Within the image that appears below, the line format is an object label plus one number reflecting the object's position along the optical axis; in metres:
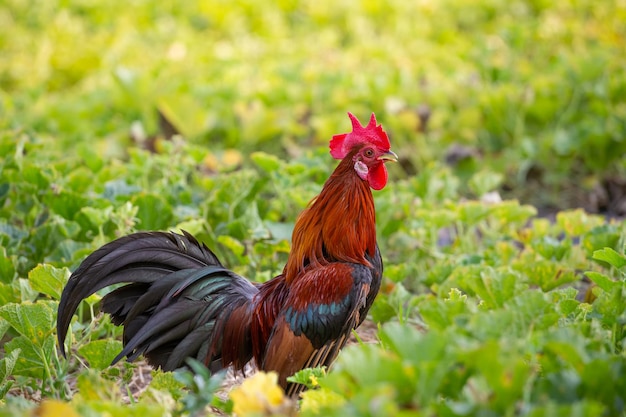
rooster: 5.61
